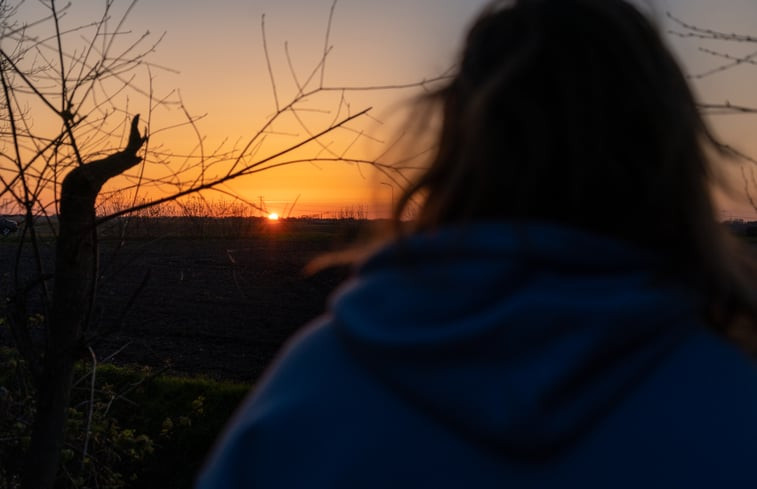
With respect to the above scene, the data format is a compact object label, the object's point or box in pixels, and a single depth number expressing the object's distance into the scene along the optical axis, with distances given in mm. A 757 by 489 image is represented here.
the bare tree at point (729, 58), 1422
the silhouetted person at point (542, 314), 711
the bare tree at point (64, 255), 2344
